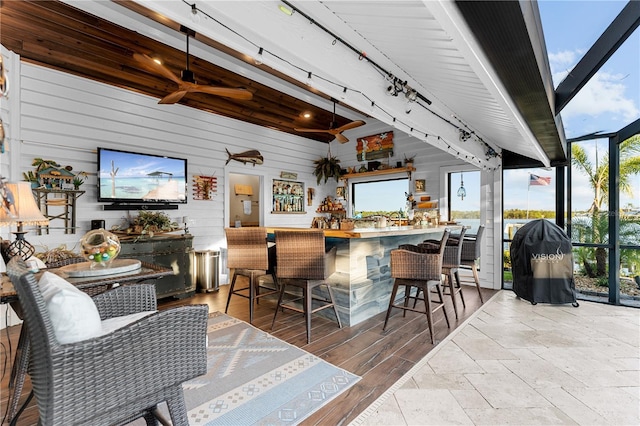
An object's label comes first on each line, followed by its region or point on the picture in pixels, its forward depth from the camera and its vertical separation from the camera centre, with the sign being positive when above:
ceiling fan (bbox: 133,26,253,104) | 2.59 +1.29
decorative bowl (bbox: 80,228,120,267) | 1.97 -0.24
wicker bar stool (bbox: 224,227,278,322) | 3.22 -0.45
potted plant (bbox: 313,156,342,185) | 6.74 +1.01
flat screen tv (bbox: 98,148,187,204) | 3.89 +0.52
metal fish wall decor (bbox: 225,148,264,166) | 5.30 +1.06
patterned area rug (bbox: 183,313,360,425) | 1.81 -1.26
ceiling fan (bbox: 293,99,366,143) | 4.01 +1.22
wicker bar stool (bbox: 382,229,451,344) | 2.84 -0.60
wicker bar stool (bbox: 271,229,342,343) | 2.81 -0.48
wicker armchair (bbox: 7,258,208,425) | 1.02 -0.61
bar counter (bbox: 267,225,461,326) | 3.19 -0.71
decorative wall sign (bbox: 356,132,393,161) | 6.14 +1.45
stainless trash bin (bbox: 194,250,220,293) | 4.62 -0.94
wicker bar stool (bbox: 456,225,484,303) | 4.13 -0.59
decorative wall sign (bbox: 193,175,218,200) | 4.86 +0.45
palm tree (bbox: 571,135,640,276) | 4.05 +0.41
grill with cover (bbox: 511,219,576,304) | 4.02 -0.78
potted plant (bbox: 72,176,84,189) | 3.58 +0.39
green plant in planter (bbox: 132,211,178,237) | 3.93 -0.15
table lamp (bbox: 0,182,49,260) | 1.79 +0.01
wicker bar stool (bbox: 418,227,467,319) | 3.43 -0.58
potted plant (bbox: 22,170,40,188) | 3.34 +0.43
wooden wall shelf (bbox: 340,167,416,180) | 5.72 +0.84
